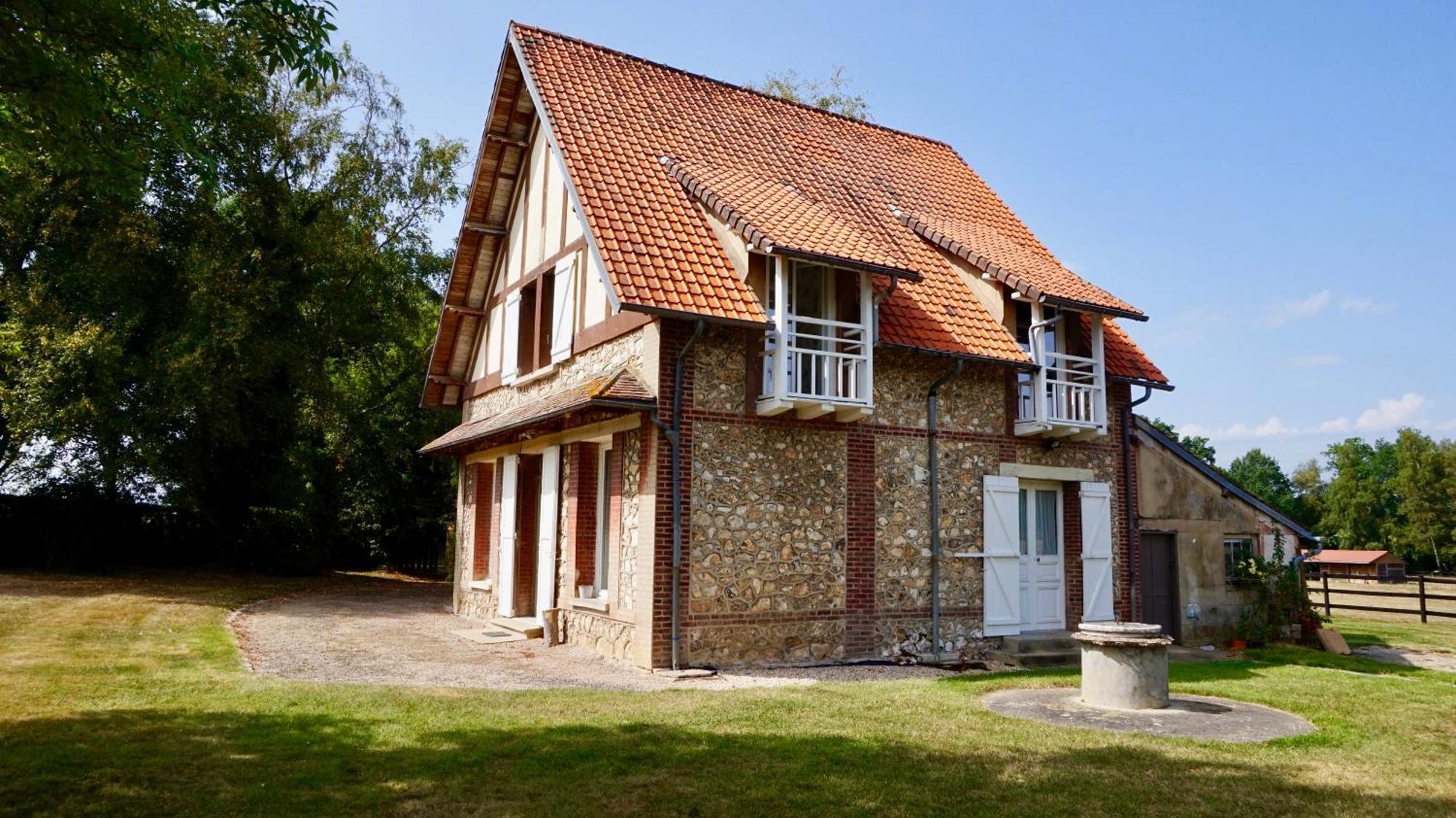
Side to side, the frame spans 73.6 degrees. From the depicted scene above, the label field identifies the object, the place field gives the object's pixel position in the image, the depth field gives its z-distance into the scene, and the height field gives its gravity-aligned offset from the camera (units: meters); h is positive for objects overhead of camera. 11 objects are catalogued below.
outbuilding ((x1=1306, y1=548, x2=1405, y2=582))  52.38 -2.23
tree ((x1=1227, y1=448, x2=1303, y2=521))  107.06 +5.23
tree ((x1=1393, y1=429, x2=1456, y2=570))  61.38 +1.40
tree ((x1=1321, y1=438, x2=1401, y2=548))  71.94 +1.14
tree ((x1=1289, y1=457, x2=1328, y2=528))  97.47 +4.14
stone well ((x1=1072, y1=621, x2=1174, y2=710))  8.82 -1.33
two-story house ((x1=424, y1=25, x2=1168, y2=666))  11.29 +1.59
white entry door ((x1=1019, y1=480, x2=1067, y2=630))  13.79 -0.55
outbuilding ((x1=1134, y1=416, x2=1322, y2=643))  15.16 -0.24
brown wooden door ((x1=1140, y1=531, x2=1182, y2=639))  15.21 -0.98
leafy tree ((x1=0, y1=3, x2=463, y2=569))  19.41 +4.18
